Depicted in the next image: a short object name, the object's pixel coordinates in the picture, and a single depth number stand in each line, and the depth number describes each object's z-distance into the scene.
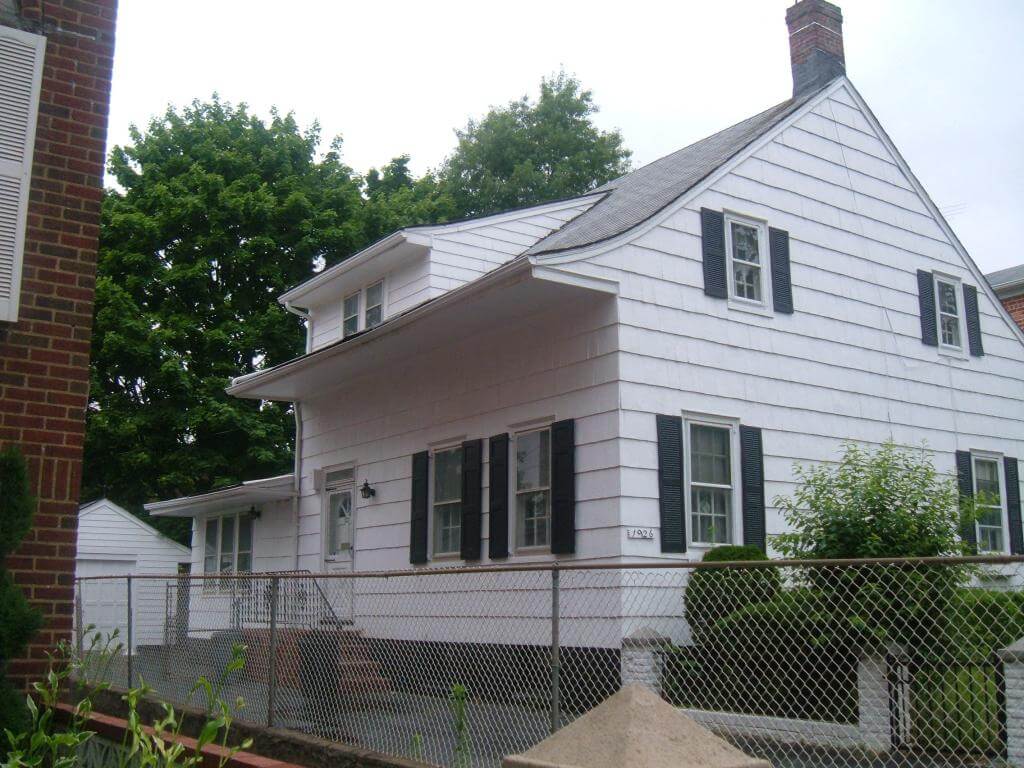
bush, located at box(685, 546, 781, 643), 9.07
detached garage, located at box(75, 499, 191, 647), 21.84
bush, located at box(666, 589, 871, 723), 5.97
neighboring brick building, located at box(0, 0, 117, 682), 5.20
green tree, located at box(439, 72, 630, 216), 34.84
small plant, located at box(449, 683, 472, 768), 6.14
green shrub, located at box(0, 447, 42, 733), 4.46
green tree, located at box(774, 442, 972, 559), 8.91
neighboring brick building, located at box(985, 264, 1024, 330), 21.50
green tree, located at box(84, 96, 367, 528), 24.84
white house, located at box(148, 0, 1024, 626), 10.55
